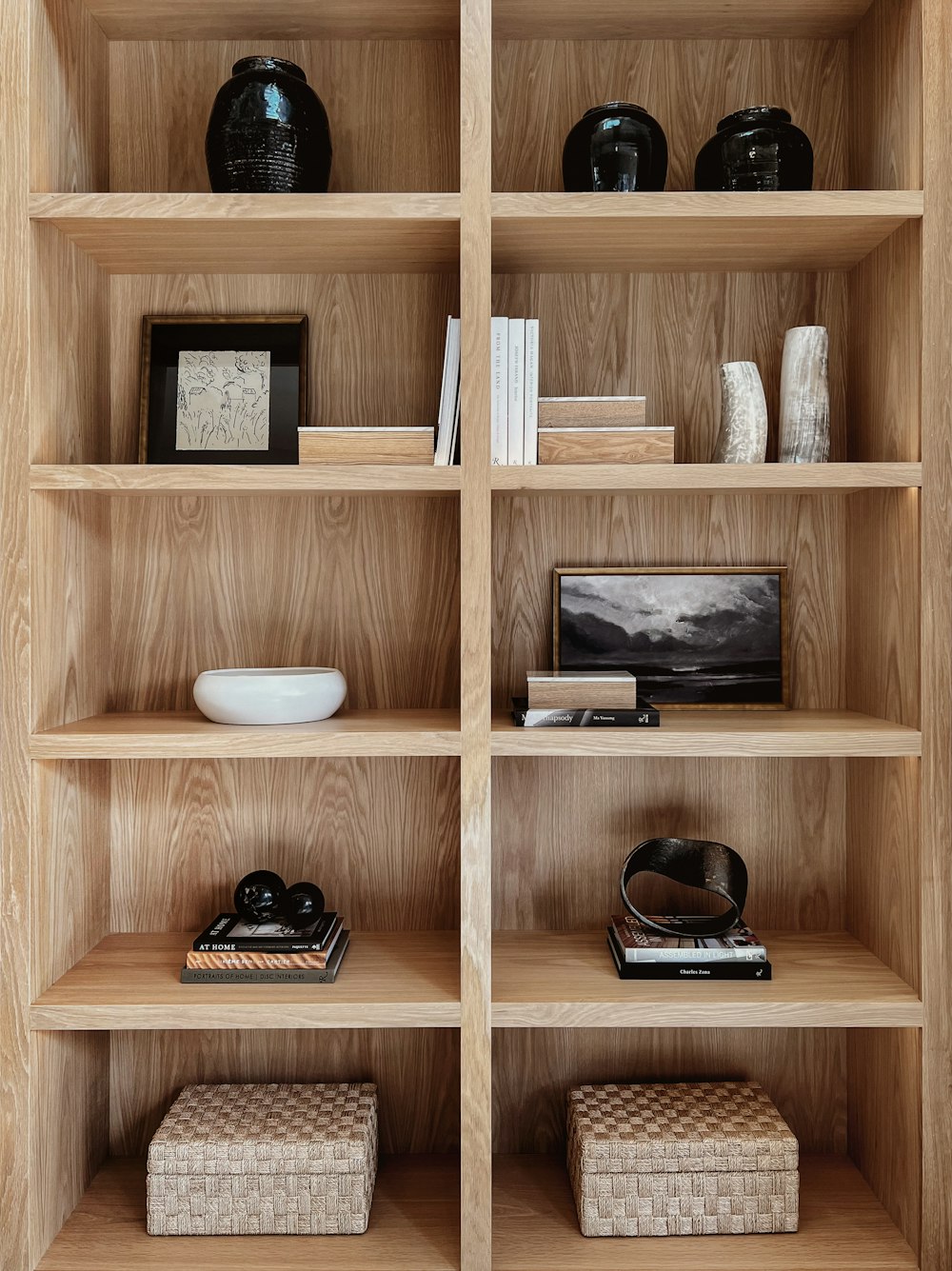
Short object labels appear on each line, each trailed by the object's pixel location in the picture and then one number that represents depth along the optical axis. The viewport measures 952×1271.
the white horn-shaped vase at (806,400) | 1.71
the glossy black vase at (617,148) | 1.65
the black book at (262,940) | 1.68
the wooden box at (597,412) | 1.67
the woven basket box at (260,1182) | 1.63
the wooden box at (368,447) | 1.64
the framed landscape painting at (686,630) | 1.89
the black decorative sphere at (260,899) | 1.76
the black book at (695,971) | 1.67
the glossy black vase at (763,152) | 1.66
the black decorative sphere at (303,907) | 1.75
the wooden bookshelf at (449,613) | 1.58
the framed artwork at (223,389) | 1.86
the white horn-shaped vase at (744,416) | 1.70
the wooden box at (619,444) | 1.64
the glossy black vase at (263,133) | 1.65
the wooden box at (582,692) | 1.67
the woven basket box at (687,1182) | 1.63
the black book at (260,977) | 1.66
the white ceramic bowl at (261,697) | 1.67
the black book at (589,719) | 1.65
